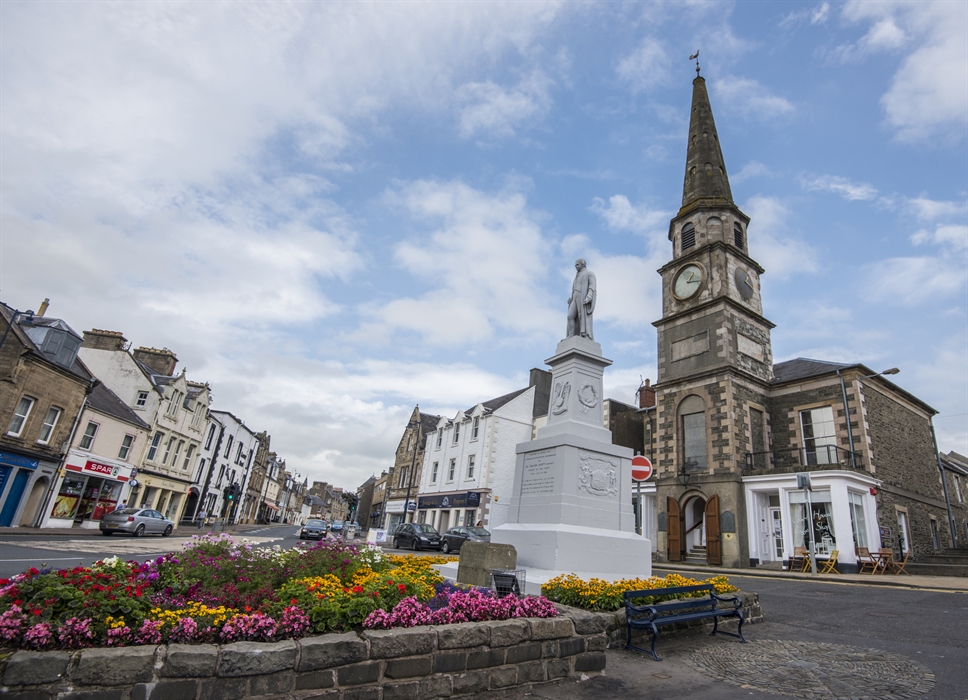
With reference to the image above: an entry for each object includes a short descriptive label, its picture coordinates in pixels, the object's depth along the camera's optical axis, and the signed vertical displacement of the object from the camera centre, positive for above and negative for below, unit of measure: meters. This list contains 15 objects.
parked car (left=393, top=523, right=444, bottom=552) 26.47 -0.73
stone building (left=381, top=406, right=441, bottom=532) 45.50 +4.96
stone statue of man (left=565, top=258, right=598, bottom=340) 11.49 +5.10
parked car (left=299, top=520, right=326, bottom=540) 30.97 -1.20
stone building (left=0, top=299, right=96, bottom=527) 21.45 +3.15
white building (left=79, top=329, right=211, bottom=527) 31.58 +5.45
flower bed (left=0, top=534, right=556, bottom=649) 3.39 -0.74
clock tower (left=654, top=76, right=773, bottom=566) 23.47 +8.52
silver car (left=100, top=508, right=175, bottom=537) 22.50 -1.39
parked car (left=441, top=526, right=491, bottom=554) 25.08 -0.38
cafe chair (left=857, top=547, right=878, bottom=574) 18.90 +0.52
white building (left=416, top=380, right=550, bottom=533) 36.28 +4.88
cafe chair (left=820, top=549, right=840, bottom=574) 19.25 +0.21
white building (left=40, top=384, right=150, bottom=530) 25.11 +1.13
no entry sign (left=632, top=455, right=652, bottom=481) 13.38 +2.03
